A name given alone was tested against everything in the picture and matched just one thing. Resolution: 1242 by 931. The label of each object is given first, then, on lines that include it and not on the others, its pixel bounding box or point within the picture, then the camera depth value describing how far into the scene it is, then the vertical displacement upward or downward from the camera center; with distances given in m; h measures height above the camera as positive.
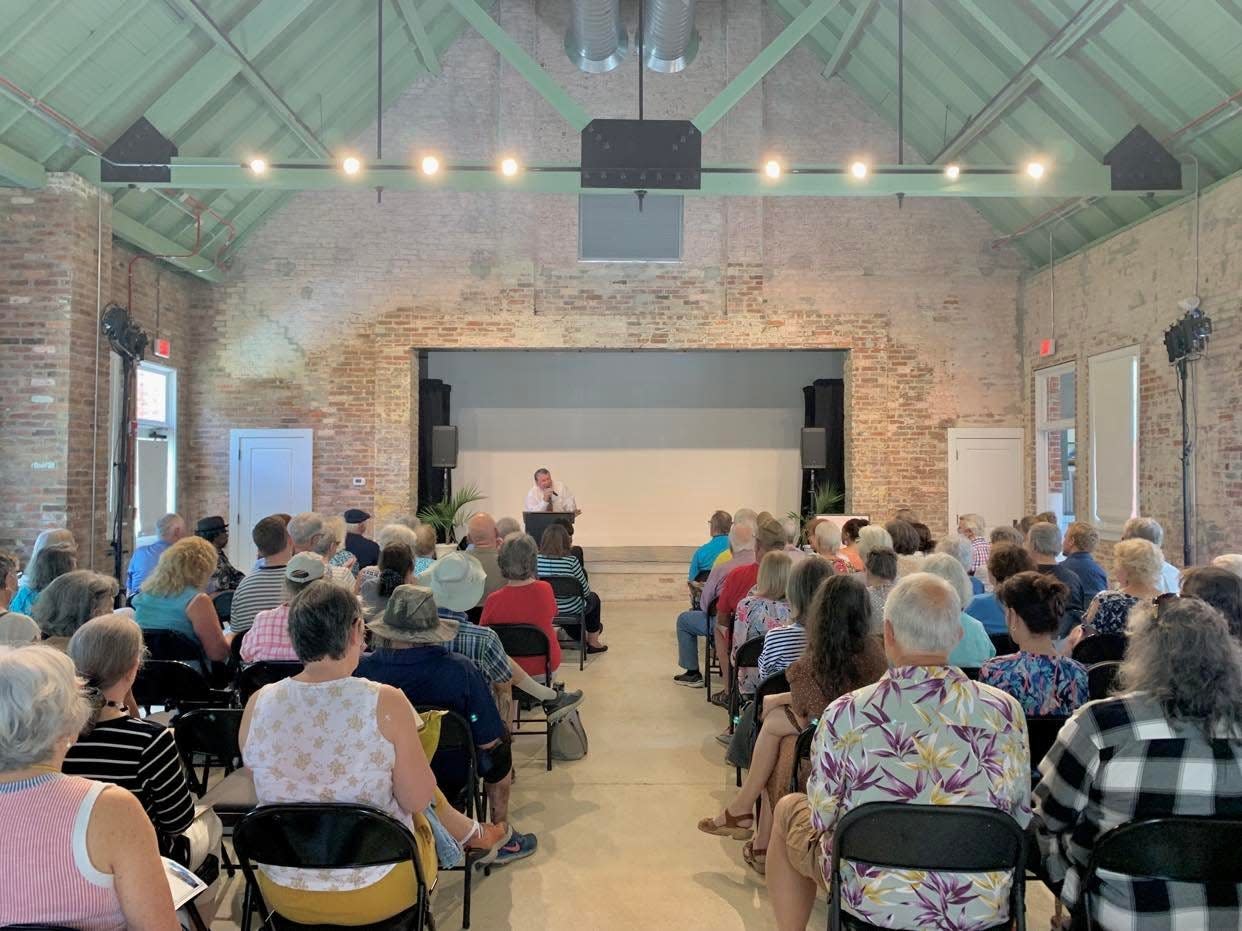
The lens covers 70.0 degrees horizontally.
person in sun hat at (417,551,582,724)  3.55 -0.63
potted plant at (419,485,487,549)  10.35 -0.51
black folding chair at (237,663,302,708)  3.58 -0.82
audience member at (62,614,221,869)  2.17 -0.68
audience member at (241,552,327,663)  3.68 -0.70
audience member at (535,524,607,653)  6.45 -0.66
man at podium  10.48 -0.28
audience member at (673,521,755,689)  5.68 -0.98
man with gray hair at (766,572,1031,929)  2.06 -0.67
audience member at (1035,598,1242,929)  1.94 -0.61
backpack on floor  4.77 -1.45
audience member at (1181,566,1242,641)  3.36 -0.44
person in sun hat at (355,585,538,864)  2.96 -0.64
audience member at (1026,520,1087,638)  4.89 -0.47
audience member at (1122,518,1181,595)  4.71 -0.30
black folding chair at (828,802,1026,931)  1.98 -0.83
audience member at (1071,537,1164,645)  3.88 -0.51
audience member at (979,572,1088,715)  2.89 -0.61
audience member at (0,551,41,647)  3.08 -0.56
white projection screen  12.45 +0.53
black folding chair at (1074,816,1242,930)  1.87 -0.80
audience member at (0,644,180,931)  1.57 -0.65
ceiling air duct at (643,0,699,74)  8.37 +4.52
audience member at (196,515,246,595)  5.89 -0.63
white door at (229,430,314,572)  10.23 +0.05
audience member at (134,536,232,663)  4.18 -0.63
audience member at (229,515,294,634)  4.52 -0.58
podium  9.45 -0.50
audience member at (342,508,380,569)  6.65 -0.57
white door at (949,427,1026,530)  10.38 +0.11
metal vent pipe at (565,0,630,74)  8.52 +4.58
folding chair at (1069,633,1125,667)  3.69 -0.72
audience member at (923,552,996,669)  3.75 -0.70
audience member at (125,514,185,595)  5.66 -0.58
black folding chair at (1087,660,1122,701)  3.13 -0.72
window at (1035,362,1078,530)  10.08 +0.36
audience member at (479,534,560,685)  4.50 -0.64
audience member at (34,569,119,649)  3.31 -0.51
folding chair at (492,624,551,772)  4.34 -0.83
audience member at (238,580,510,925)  2.21 -0.71
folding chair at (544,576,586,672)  6.32 -0.90
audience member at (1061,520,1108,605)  5.05 -0.48
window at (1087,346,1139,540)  8.34 +0.38
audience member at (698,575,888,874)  2.78 -0.61
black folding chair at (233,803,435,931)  2.13 -0.90
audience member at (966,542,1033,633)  4.31 -0.48
